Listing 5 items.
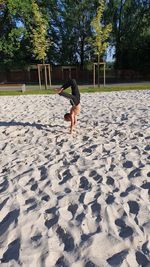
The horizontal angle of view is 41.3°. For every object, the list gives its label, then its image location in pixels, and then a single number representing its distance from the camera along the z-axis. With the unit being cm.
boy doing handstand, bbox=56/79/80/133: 528
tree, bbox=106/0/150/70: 2430
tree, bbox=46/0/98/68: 2526
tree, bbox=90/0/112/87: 1629
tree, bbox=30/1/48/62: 1651
